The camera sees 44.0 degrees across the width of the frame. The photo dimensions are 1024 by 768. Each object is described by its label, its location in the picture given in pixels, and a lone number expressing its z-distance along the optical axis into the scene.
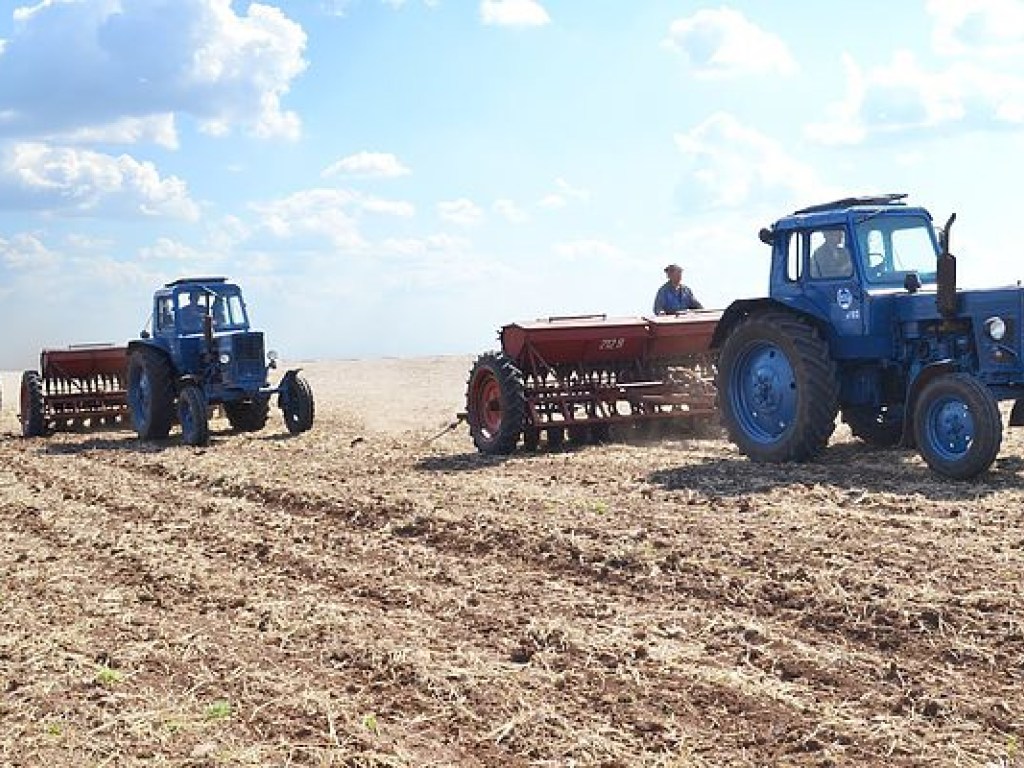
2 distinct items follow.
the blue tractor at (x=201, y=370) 16.23
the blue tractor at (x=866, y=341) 9.77
